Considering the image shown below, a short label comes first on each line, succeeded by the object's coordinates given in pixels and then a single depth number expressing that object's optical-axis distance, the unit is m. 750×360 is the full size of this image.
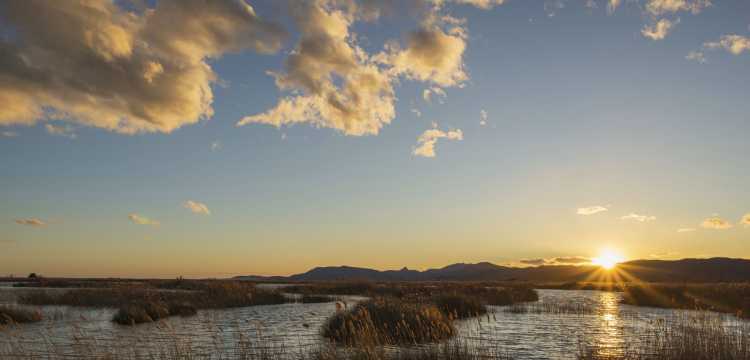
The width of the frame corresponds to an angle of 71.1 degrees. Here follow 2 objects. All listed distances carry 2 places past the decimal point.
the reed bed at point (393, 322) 18.06
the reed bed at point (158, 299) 27.14
